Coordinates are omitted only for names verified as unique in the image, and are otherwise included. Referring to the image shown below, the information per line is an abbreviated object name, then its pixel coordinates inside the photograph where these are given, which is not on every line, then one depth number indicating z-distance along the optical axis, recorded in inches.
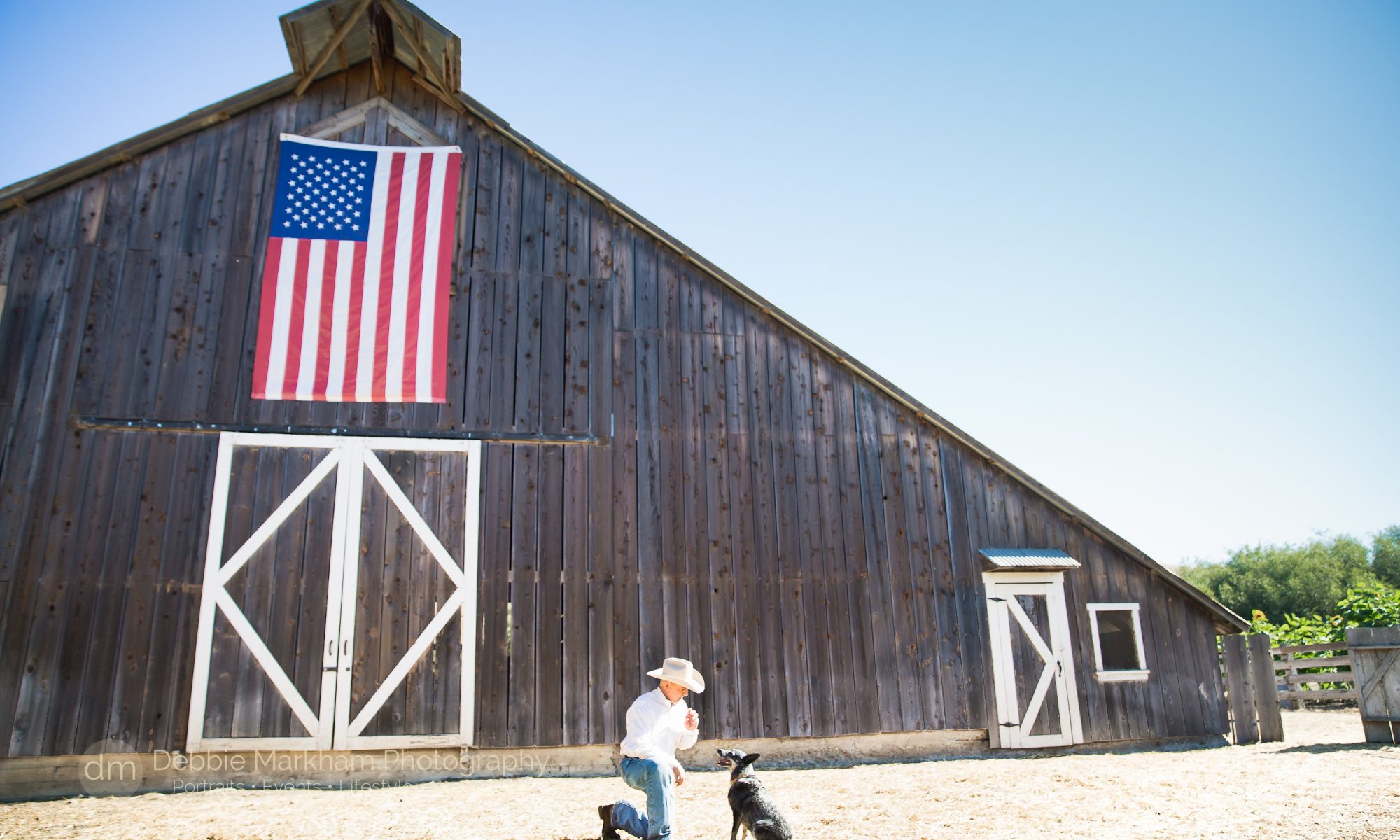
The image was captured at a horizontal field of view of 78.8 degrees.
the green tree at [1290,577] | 1598.2
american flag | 385.4
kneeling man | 214.2
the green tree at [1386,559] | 1701.5
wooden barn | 348.5
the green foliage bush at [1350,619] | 718.5
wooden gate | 390.0
